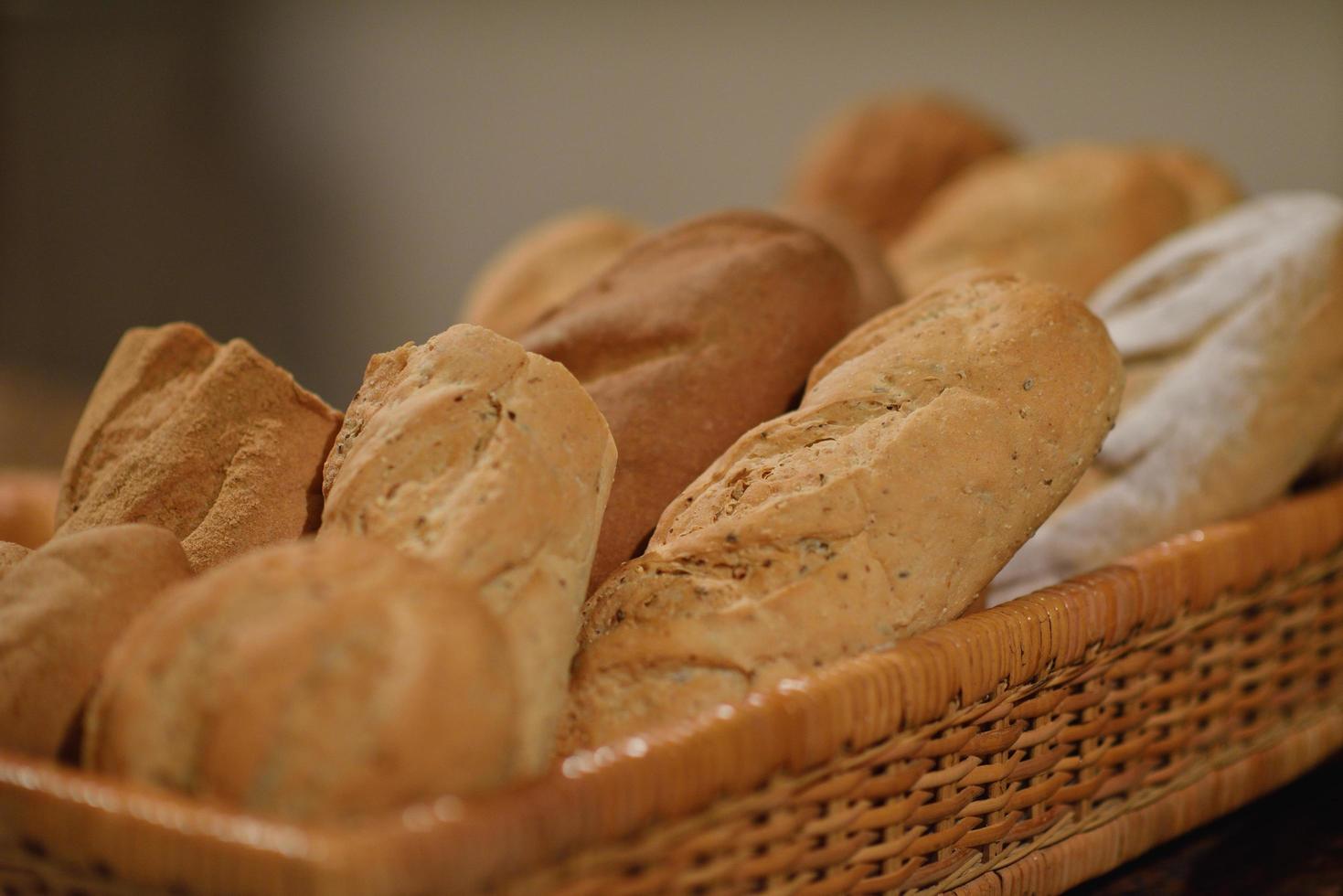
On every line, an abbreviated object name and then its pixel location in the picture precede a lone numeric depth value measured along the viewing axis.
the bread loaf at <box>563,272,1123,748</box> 0.67
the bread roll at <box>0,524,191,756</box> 0.64
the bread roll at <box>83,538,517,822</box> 0.61
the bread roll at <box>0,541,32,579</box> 0.69
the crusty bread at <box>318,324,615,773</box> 0.65
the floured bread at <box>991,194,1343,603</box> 0.79
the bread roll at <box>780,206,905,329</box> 0.82
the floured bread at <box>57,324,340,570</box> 0.71
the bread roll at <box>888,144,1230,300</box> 0.97
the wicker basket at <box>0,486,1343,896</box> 0.60
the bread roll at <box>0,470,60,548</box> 0.87
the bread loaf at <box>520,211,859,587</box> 0.76
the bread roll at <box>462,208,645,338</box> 0.96
